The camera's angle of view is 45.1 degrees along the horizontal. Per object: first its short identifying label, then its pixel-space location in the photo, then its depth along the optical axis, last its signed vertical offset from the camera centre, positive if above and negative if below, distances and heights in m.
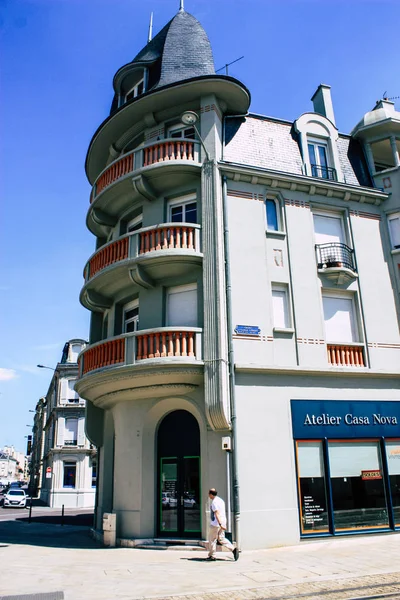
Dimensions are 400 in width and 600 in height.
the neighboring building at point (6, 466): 179.31 +3.91
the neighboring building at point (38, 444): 63.51 +4.45
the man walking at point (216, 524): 11.59 -1.19
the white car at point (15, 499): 36.68 -1.65
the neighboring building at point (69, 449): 37.41 +1.98
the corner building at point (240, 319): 13.84 +4.64
